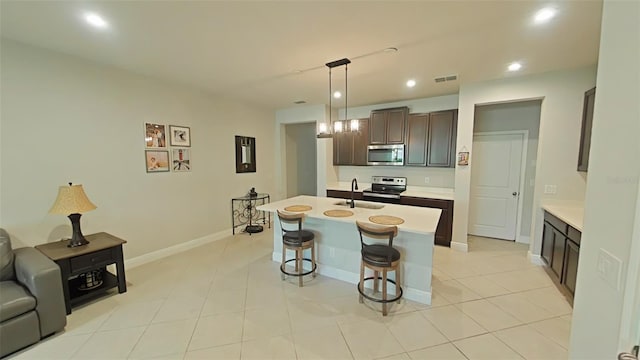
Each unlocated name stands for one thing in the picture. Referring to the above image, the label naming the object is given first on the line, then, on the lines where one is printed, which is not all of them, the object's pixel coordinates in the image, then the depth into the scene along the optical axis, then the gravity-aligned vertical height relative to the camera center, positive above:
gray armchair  1.91 -1.10
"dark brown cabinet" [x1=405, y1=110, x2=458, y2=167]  4.36 +0.48
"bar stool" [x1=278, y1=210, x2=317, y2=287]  2.95 -0.94
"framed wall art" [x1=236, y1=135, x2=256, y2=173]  5.08 +0.20
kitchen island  2.67 -0.91
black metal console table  5.12 -1.05
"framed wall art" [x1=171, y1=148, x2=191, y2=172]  3.96 +0.05
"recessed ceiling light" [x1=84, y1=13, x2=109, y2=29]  2.04 +1.20
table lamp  2.53 -0.45
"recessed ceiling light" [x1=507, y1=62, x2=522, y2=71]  3.07 +1.25
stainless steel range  4.72 -0.51
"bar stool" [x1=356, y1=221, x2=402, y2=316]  2.37 -0.91
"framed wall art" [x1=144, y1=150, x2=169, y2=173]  3.63 +0.04
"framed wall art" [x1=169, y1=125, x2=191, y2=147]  3.91 +0.44
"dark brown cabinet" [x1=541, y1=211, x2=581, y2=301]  2.60 -1.00
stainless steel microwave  4.86 +0.20
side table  2.45 -1.05
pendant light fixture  2.96 +0.49
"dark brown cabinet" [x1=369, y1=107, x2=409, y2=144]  4.83 +0.78
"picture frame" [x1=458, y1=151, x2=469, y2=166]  4.00 +0.11
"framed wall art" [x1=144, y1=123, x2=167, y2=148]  3.61 +0.40
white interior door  4.48 -0.34
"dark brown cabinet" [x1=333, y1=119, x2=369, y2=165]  5.28 +0.38
